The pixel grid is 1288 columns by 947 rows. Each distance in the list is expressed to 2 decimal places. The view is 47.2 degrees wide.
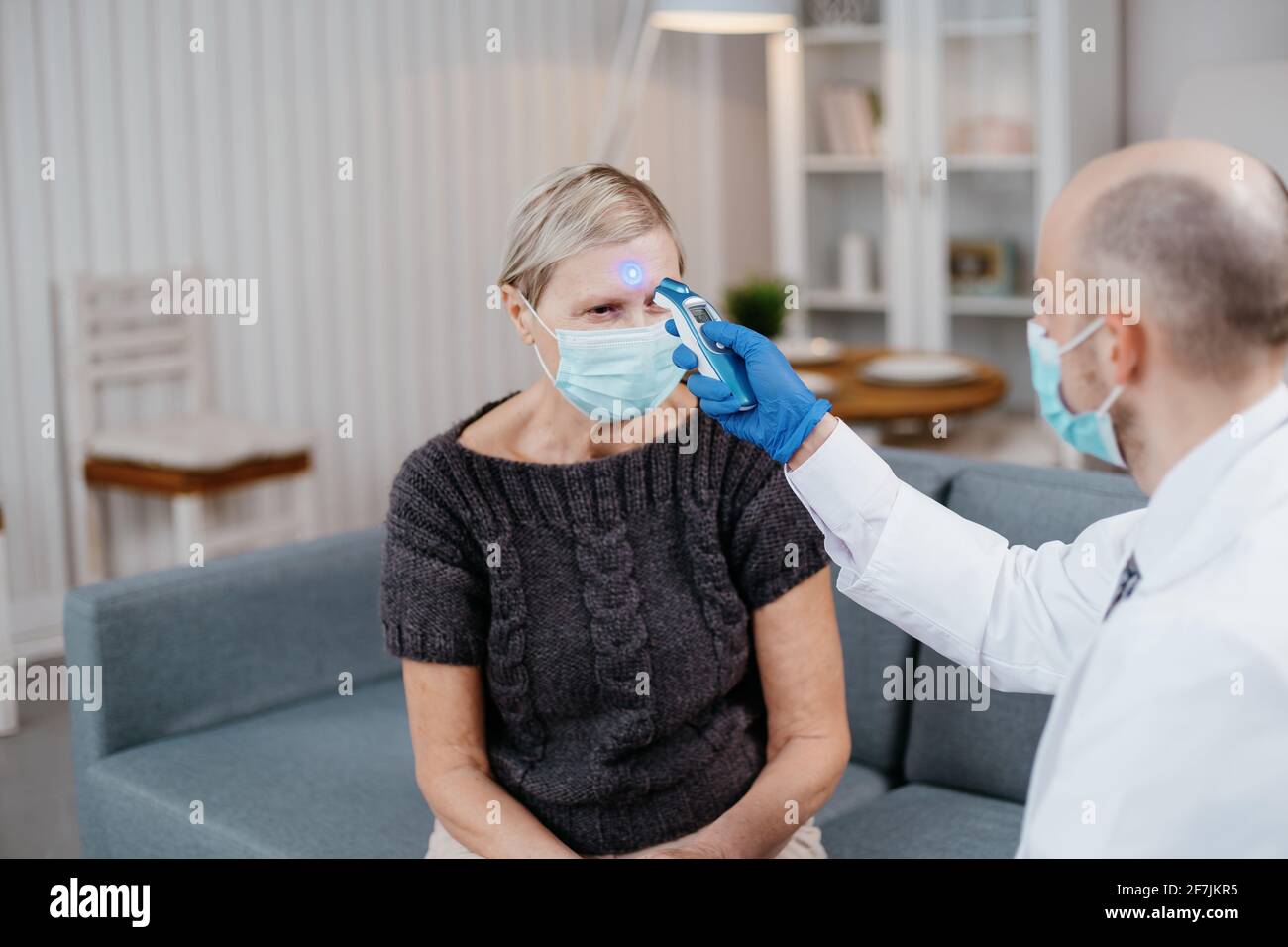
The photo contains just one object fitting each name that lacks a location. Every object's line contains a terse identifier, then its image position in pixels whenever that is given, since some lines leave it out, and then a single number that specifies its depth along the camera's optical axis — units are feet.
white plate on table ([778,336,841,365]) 12.56
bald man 2.71
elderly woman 5.03
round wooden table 10.68
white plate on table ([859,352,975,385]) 11.59
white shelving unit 14.02
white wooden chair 11.66
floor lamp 16.55
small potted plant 13.05
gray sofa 6.14
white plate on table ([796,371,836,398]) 11.07
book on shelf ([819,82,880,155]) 15.48
